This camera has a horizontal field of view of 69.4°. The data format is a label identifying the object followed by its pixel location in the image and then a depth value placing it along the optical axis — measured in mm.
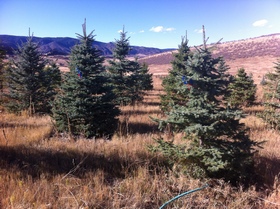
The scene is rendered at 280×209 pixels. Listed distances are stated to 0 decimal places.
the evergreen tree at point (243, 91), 14258
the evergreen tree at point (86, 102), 5941
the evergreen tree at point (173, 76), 9329
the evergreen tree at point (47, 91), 10617
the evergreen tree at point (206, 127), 3037
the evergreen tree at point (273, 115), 6702
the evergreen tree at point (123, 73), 12672
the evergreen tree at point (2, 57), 13181
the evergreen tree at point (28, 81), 10289
